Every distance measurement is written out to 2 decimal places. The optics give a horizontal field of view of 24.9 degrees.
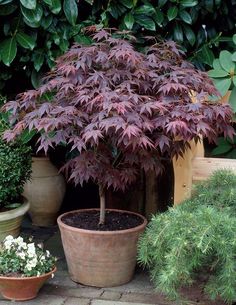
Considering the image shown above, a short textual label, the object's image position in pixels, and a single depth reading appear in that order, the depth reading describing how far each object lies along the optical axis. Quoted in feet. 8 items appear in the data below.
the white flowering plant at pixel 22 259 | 9.61
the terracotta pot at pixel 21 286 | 9.48
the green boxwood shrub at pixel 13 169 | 11.13
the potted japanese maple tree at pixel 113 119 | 9.07
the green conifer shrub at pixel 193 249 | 7.91
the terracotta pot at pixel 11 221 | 11.19
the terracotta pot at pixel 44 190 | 13.79
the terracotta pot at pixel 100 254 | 10.12
